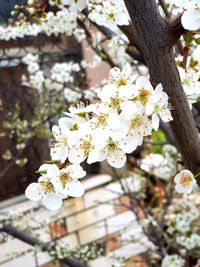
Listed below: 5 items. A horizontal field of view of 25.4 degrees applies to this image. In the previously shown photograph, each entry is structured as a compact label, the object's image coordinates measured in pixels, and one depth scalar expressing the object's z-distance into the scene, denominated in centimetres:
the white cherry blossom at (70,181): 31
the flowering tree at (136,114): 29
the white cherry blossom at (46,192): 31
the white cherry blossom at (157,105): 30
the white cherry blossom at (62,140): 30
